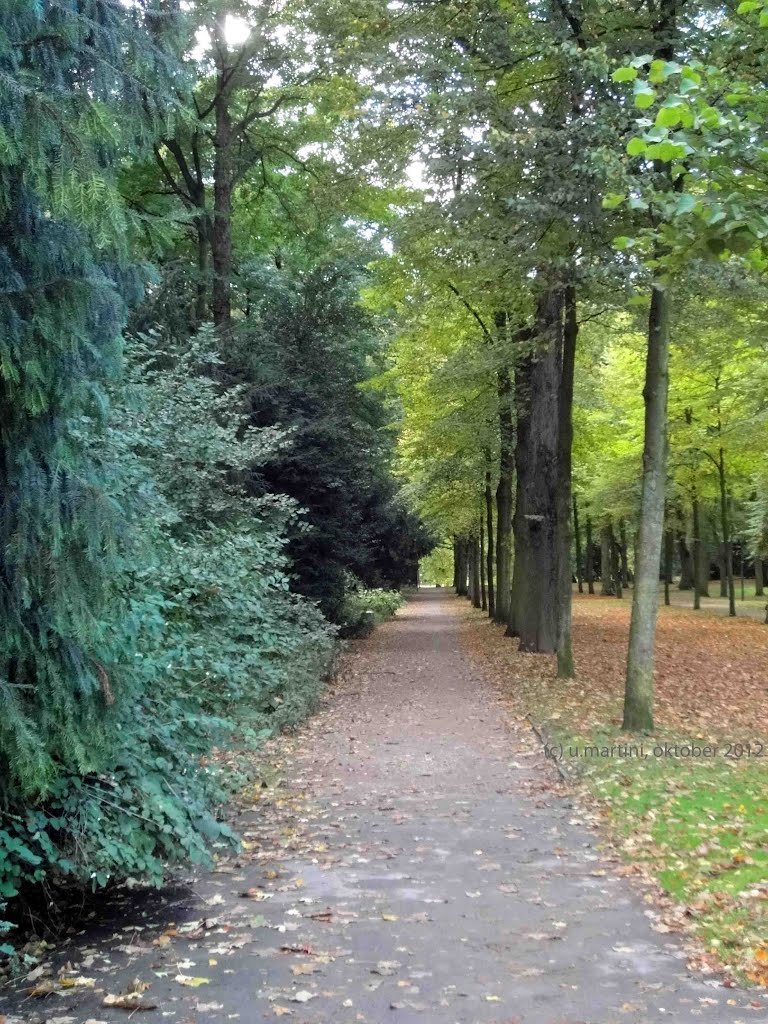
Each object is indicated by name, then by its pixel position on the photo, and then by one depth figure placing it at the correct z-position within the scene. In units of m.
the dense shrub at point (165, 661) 5.12
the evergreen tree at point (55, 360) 4.17
